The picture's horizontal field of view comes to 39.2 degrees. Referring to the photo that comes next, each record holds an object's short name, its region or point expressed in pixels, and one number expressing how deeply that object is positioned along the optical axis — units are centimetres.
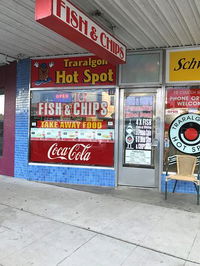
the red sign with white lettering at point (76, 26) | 323
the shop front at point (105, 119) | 605
